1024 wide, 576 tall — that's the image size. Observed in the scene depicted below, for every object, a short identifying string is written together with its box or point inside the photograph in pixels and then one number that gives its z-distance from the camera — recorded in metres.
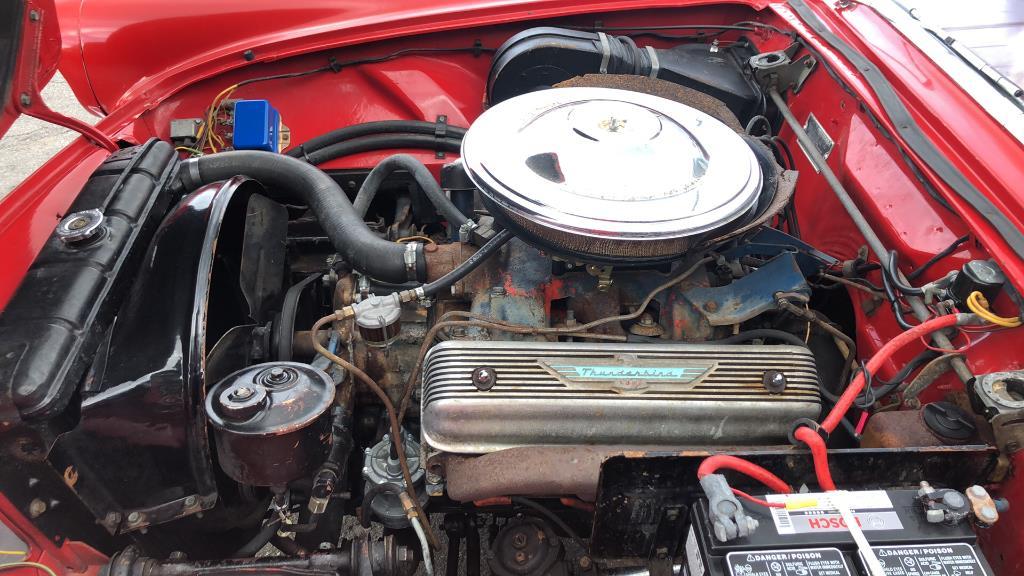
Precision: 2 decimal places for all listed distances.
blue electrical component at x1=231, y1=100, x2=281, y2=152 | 2.03
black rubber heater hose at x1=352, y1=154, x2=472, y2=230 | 1.62
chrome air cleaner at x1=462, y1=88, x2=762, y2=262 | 1.20
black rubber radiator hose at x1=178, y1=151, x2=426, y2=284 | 1.48
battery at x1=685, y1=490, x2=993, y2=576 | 0.92
